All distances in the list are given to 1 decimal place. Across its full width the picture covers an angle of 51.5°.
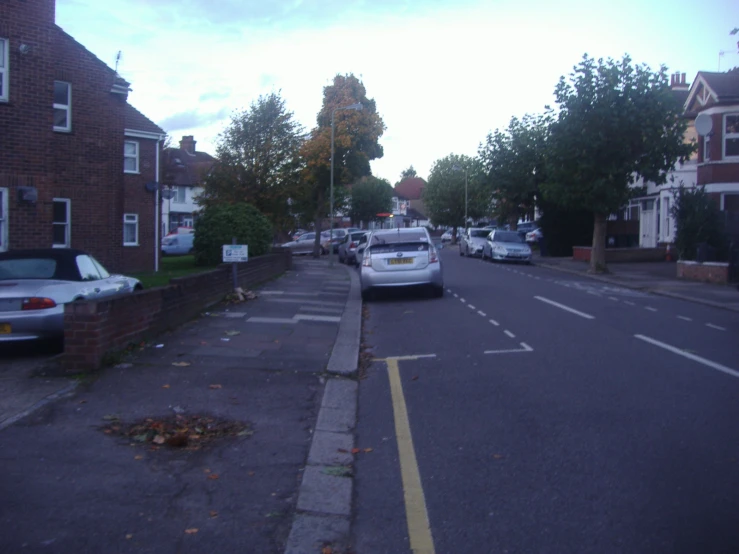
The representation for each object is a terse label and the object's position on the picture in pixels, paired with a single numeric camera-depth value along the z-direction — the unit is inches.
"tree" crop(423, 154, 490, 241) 2731.3
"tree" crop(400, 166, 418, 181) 6481.3
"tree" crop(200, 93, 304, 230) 1341.0
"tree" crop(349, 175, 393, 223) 3127.5
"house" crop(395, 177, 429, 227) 4721.5
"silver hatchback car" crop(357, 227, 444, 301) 692.7
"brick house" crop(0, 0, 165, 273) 642.8
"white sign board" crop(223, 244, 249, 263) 613.9
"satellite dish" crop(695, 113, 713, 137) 1061.1
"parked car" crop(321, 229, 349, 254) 1780.3
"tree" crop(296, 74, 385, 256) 1581.0
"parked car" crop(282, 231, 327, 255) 1777.8
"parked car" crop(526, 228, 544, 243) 1971.2
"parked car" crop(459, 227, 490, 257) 1549.2
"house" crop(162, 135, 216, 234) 2554.1
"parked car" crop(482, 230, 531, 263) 1368.1
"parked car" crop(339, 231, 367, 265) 1368.1
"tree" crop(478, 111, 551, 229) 1688.0
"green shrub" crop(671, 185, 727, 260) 965.2
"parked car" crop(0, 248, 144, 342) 373.1
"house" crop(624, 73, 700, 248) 1403.8
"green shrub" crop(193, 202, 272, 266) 1112.8
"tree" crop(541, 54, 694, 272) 1037.8
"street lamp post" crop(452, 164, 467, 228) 2642.7
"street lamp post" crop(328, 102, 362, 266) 1316.9
